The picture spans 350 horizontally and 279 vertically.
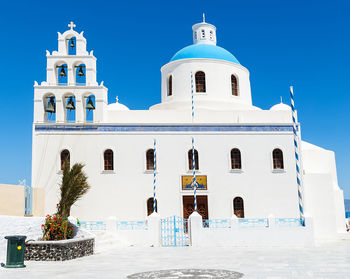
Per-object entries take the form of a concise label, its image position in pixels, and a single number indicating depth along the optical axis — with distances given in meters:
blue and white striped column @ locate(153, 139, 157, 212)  17.31
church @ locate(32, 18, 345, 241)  18.33
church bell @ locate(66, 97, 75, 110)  18.75
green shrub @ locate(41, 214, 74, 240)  11.45
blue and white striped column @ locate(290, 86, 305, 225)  15.84
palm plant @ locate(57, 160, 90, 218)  13.59
